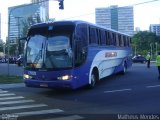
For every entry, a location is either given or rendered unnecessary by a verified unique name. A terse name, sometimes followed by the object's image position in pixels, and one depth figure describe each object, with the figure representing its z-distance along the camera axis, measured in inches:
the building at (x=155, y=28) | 6267.2
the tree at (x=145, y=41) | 4258.1
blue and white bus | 554.9
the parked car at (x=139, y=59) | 2255.0
